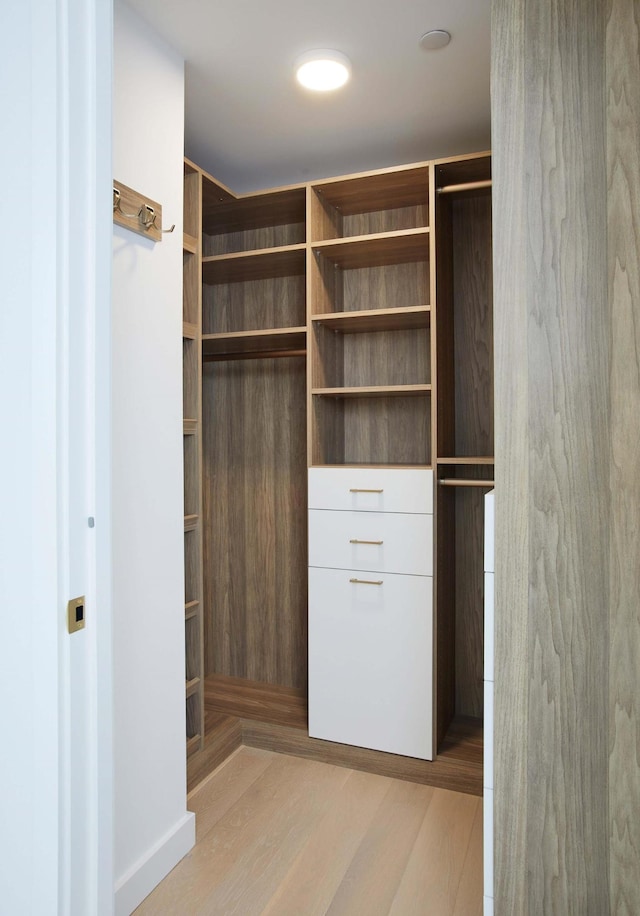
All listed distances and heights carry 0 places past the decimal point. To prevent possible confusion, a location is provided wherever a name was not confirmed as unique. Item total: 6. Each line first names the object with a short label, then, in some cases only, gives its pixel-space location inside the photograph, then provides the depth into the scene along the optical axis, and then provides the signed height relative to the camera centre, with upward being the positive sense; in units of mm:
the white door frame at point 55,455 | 983 -3
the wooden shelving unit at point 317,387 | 2461 +299
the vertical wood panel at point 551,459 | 1086 -14
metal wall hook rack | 1700 +687
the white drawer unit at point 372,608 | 2428 -629
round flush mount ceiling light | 2037 +1286
